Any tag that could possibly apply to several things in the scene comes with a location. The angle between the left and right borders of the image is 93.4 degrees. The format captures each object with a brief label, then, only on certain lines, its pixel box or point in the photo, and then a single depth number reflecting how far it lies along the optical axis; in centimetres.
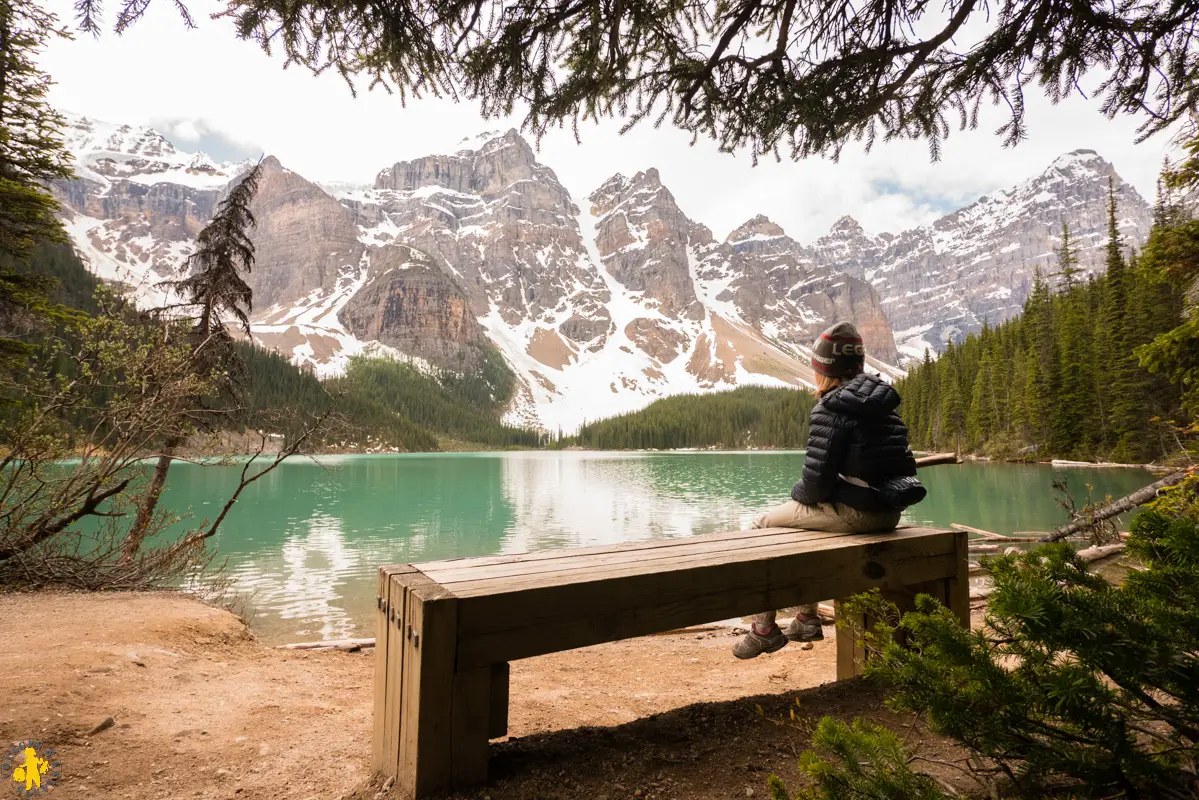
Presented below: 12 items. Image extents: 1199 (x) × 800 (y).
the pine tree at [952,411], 5216
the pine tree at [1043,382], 3788
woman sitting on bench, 296
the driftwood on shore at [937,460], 386
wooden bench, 185
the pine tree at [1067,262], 4388
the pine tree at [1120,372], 3016
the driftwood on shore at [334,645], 576
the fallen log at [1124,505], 689
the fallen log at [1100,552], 717
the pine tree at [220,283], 1173
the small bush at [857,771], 112
